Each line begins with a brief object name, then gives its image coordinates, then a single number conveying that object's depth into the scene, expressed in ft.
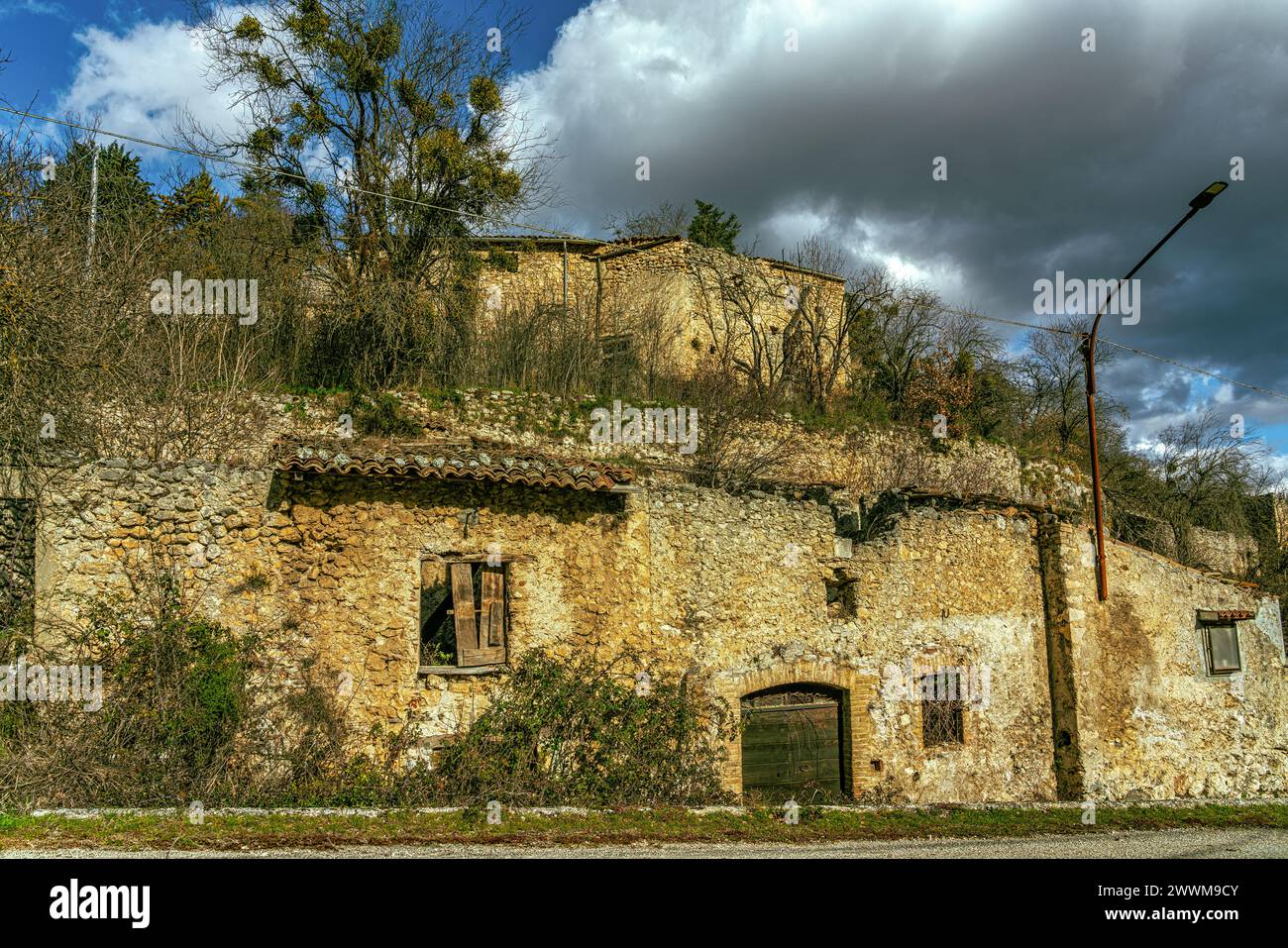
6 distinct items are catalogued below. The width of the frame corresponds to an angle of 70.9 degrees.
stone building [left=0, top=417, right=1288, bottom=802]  31.94
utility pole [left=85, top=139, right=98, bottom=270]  40.11
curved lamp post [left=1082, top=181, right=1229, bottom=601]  42.95
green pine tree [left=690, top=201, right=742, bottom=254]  89.30
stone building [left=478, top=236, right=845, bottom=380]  69.87
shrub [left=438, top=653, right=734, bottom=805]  32.35
